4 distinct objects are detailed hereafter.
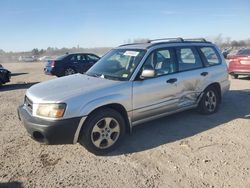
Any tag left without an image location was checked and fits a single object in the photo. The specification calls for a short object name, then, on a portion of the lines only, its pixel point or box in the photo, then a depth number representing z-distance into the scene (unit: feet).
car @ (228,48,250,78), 30.09
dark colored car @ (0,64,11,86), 32.57
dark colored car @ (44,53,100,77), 38.87
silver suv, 10.32
